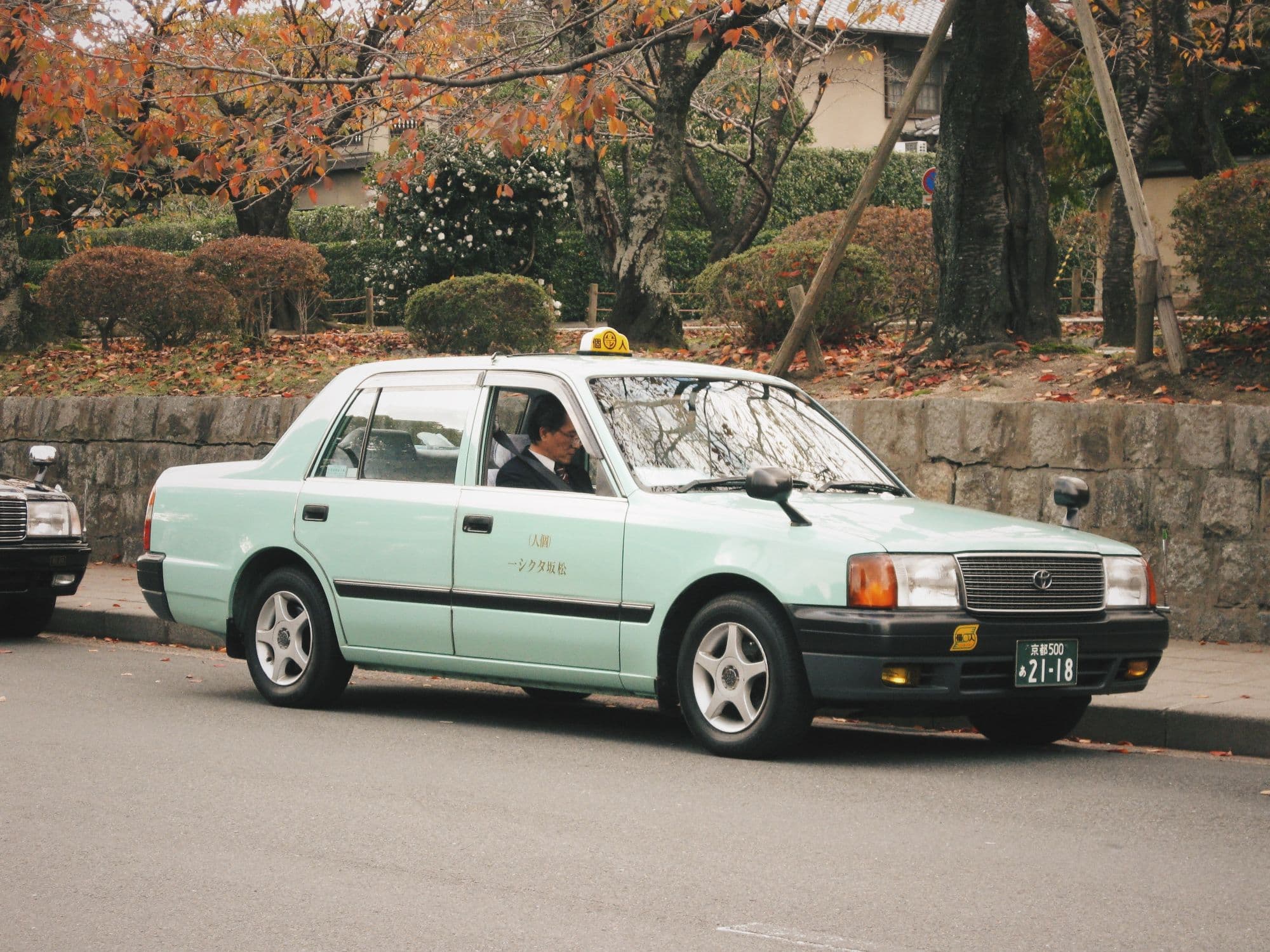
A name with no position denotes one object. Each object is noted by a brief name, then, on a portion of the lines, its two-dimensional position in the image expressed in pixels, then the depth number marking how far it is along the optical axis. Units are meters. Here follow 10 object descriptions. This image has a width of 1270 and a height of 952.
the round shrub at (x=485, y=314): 16.73
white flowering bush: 25.80
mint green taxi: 6.86
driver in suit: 7.96
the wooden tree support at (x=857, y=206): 12.49
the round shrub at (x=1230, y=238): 11.65
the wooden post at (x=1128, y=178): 11.65
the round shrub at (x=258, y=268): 19.61
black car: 11.94
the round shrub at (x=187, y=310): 19.34
